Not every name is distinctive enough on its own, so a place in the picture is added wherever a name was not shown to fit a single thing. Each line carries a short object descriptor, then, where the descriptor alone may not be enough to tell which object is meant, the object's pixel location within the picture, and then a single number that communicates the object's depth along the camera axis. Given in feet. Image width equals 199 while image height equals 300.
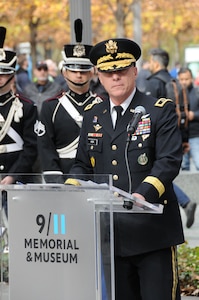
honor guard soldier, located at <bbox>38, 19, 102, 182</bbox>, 32.36
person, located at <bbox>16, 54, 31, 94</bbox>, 69.79
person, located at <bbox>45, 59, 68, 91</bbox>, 84.92
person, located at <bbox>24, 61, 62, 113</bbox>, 58.83
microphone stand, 22.19
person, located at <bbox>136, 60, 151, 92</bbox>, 63.35
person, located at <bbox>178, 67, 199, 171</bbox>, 53.48
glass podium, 20.21
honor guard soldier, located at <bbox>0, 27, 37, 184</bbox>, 33.93
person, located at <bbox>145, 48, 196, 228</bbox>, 55.00
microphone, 21.89
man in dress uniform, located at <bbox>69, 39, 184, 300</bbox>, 21.78
